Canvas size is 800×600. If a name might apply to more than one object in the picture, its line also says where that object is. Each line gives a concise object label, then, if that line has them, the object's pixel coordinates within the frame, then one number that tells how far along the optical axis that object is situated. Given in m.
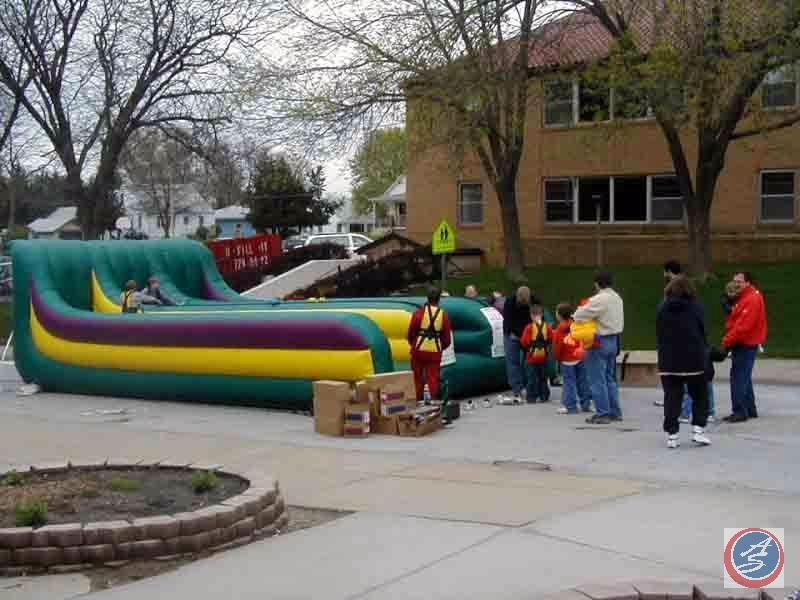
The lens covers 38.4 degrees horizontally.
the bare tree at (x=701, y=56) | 21.88
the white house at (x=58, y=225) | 98.69
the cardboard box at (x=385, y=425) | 13.70
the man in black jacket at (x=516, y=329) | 16.23
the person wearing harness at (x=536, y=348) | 15.88
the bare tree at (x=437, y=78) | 24.80
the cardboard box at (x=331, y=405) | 13.66
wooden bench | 17.81
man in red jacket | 13.20
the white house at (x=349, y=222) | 112.69
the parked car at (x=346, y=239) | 44.62
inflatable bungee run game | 15.81
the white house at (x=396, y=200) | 62.66
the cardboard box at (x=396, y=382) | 13.95
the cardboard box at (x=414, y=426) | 13.56
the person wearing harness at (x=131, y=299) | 19.78
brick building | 33.50
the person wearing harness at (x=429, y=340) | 14.80
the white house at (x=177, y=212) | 88.12
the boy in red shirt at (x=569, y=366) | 14.79
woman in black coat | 11.70
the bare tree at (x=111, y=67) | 32.06
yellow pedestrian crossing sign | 22.08
